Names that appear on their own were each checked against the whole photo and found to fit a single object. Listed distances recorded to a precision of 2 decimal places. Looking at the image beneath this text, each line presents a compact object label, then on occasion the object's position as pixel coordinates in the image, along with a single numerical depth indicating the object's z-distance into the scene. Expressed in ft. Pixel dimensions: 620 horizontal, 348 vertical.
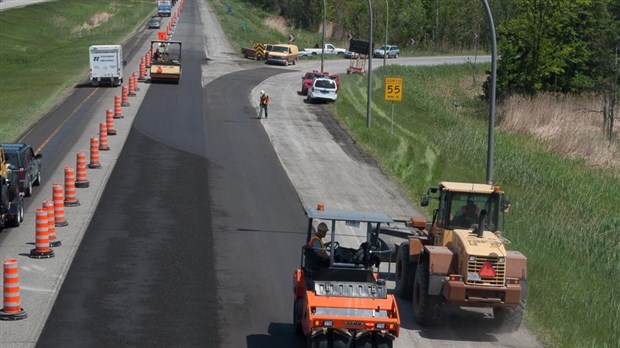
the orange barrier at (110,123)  142.41
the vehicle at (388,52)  323.68
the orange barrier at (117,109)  158.20
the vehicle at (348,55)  313.53
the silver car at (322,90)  189.26
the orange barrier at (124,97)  173.25
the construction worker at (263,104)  163.84
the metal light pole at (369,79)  145.18
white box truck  193.88
